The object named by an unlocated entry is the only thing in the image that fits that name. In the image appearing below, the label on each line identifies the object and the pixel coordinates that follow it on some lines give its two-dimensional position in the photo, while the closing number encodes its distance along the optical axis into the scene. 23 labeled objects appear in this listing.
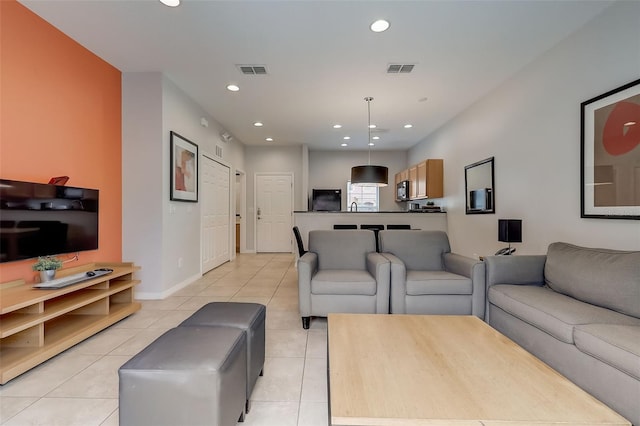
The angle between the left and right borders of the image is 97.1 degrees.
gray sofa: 1.40
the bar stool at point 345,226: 5.15
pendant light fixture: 4.47
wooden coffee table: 0.96
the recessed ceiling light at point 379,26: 2.51
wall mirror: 3.95
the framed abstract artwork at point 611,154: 2.11
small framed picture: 3.74
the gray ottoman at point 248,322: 1.58
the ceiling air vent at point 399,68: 3.26
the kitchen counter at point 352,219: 5.17
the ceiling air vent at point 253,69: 3.30
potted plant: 2.25
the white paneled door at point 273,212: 7.36
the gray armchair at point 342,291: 2.59
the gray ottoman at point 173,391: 1.12
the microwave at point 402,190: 6.72
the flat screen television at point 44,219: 2.08
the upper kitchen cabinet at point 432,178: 5.57
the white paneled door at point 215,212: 4.82
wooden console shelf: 1.85
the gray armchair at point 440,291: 2.56
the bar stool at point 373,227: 5.19
